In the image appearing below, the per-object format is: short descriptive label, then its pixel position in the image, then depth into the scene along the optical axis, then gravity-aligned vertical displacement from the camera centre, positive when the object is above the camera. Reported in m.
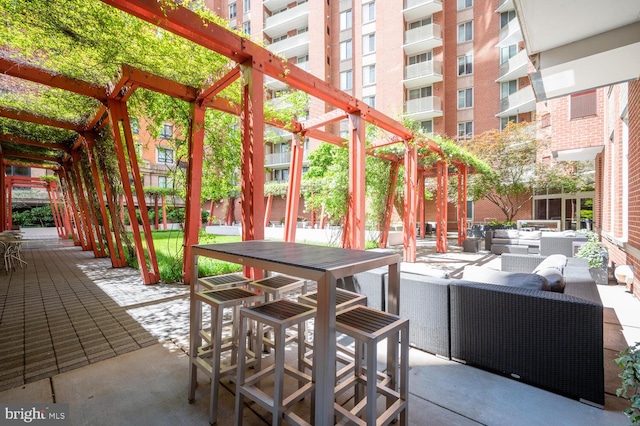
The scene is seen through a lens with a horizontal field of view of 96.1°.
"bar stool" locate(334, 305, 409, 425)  1.41 -0.90
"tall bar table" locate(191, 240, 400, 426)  1.35 -0.33
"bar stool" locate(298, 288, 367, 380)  1.88 -0.66
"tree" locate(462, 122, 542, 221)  12.73 +2.28
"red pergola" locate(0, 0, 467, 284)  3.25 +1.57
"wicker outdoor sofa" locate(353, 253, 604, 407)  1.92 -0.93
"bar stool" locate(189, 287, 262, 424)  1.79 -0.93
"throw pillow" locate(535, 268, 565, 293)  2.43 -0.61
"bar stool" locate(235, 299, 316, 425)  1.51 -0.88
